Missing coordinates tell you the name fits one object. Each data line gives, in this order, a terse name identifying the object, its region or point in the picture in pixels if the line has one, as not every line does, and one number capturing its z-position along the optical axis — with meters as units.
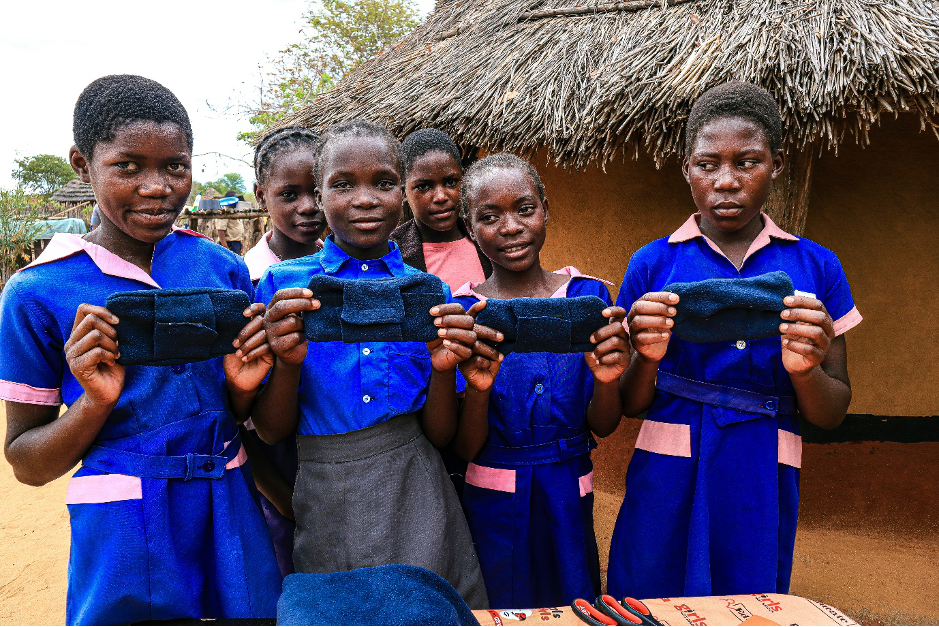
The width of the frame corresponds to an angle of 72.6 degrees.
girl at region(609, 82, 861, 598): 1.79
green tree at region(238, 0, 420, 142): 12.39
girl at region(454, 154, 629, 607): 1.89
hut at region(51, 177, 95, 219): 18.56
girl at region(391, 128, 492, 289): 2.68
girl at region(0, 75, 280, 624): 1.43
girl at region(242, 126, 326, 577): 2.27
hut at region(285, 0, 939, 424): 2.91
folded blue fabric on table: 1.07
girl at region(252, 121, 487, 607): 1.65
